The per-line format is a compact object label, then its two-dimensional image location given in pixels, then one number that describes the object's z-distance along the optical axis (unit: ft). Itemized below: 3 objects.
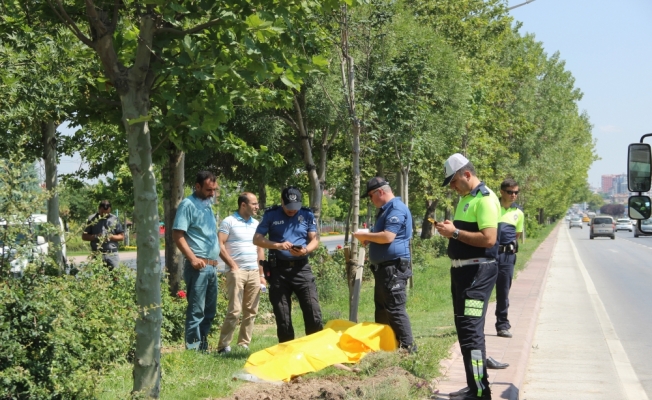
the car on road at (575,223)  382.44
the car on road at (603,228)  202.49
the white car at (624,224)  288.51
